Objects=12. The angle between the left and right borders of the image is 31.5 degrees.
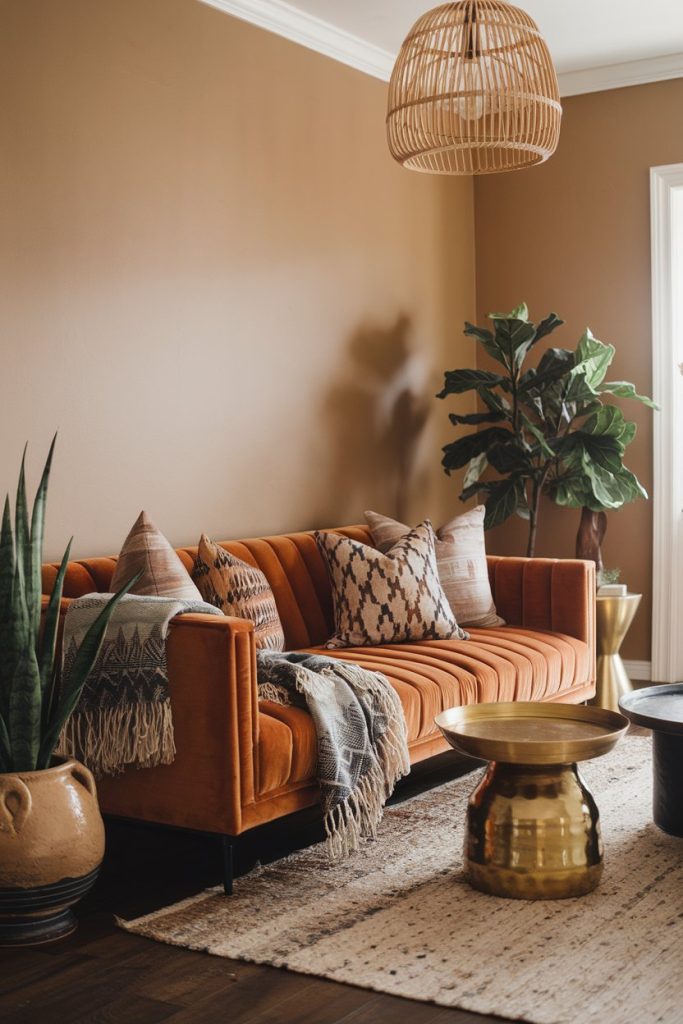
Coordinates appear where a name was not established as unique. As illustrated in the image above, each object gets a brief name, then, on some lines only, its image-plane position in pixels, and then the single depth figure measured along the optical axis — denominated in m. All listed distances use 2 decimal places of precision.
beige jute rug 2.30
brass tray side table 2.76
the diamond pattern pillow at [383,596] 3.99
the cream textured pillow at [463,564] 4.35
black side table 3.20
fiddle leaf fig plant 4.98
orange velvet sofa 2.79
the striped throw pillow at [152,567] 3.25
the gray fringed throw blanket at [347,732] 3.00
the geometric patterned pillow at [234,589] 3.55
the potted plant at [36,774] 2.58
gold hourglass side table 4.94
